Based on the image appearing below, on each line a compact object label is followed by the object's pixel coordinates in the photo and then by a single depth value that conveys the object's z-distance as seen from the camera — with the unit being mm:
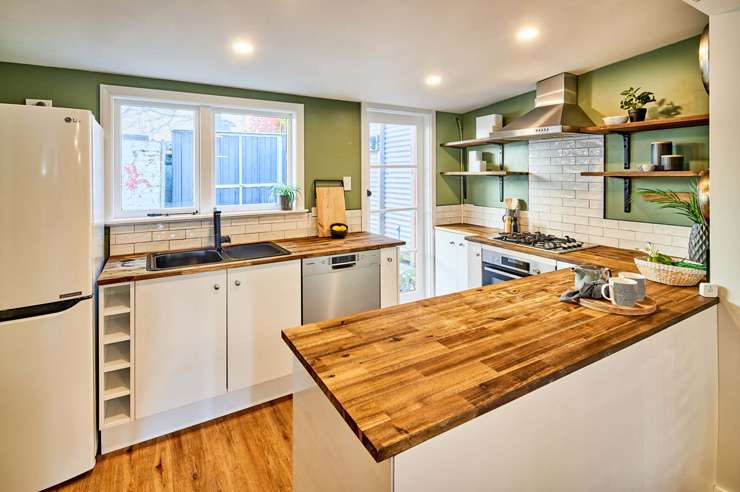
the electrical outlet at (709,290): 1734
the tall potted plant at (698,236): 1905
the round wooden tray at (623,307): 1522
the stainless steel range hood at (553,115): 2883
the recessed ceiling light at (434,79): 3053
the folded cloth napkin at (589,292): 1655
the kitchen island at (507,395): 929
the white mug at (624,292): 1542
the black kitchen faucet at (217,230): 2965
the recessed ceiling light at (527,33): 2253
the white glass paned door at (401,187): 4035
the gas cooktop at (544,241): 2961
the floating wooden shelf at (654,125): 2284
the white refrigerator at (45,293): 1770
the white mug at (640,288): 1552
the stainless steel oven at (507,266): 2932
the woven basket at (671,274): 1857
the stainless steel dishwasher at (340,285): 2850
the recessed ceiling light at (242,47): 2278
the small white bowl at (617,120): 2682
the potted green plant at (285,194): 3389
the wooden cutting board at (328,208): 3537
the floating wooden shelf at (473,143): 3611
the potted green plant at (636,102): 2584
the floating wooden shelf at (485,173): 3617
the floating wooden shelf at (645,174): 2294
